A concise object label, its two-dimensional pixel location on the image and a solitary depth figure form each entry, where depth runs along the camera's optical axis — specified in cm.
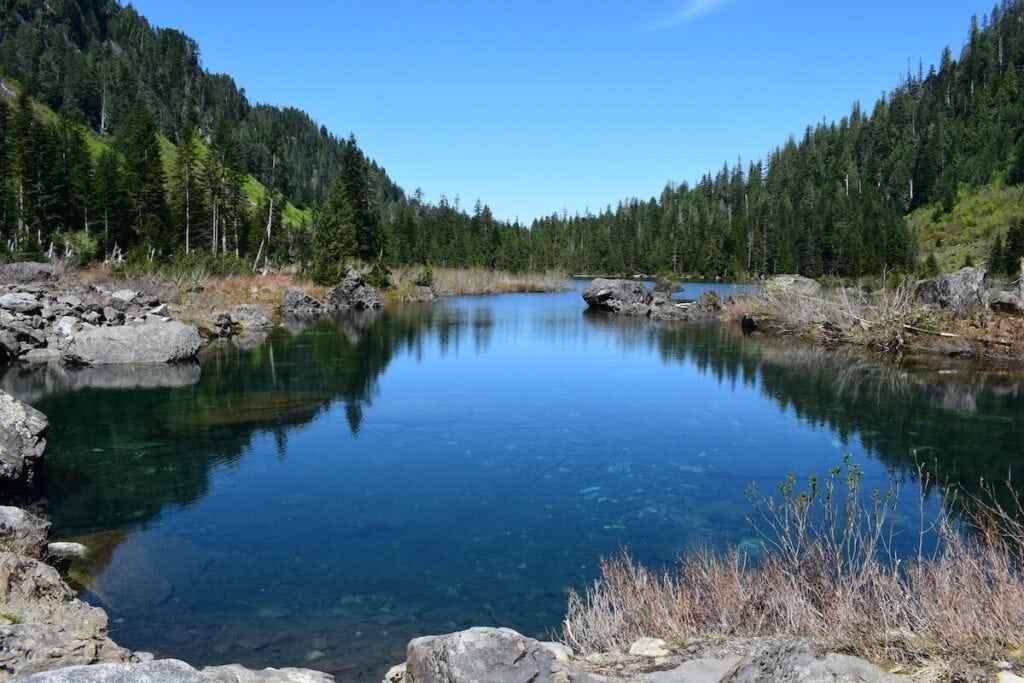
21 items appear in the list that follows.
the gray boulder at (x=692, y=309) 5291
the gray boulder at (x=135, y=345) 2708
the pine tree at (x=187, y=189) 6188
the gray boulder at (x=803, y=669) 444
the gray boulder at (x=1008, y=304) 3041
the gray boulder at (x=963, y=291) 3281
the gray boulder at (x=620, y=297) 5750
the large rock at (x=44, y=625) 555
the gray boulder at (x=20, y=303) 2906
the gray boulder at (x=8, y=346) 2691
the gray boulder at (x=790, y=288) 4231
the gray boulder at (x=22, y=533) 955
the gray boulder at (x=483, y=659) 548
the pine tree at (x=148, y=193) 6156
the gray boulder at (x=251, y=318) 4081
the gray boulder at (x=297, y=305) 5081
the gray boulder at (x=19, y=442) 1323
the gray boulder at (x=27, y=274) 3644
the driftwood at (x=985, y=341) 3069
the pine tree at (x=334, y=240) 6203
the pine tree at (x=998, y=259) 5605
